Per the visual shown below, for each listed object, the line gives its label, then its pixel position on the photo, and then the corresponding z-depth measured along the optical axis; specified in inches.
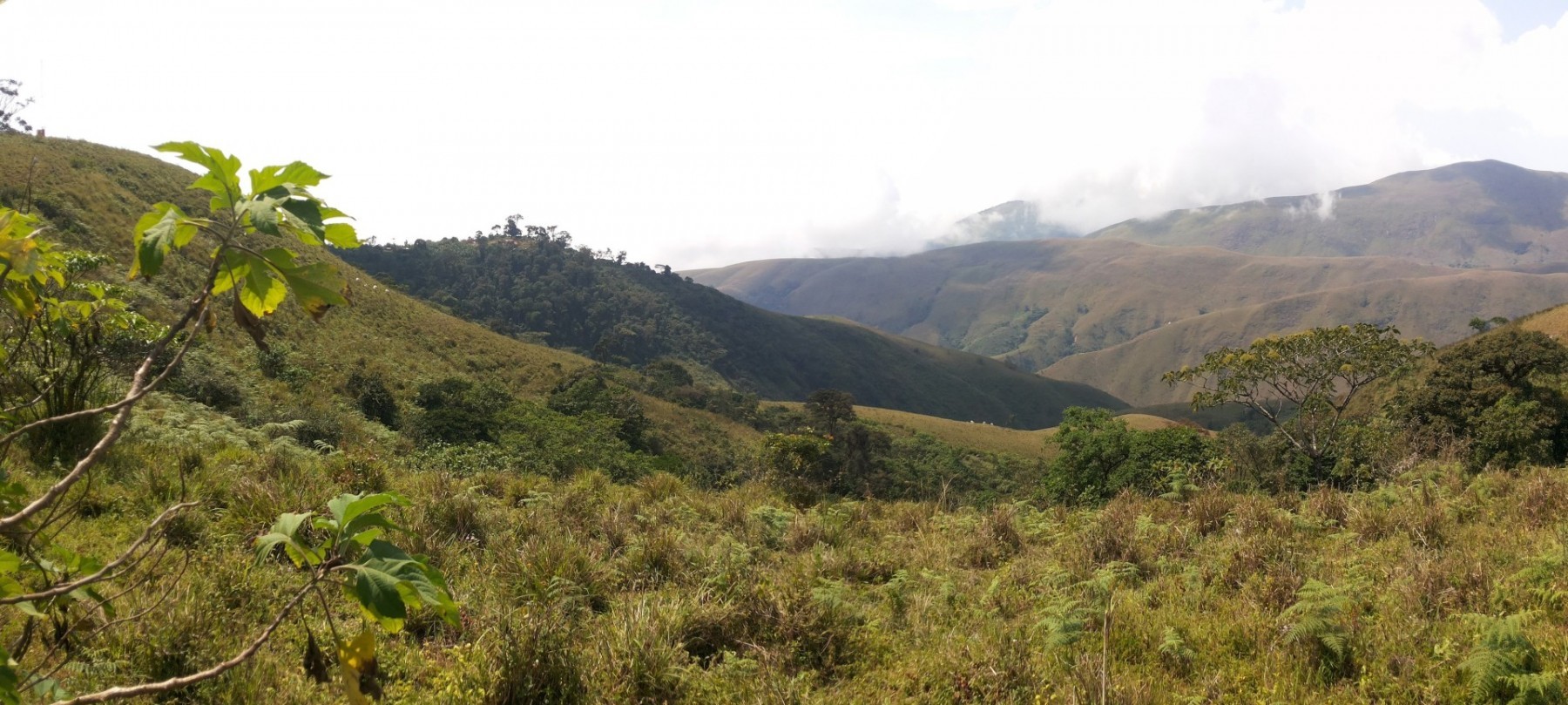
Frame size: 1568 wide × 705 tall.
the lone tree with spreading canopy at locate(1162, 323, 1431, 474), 788.0
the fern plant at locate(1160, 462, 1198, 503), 335.9
